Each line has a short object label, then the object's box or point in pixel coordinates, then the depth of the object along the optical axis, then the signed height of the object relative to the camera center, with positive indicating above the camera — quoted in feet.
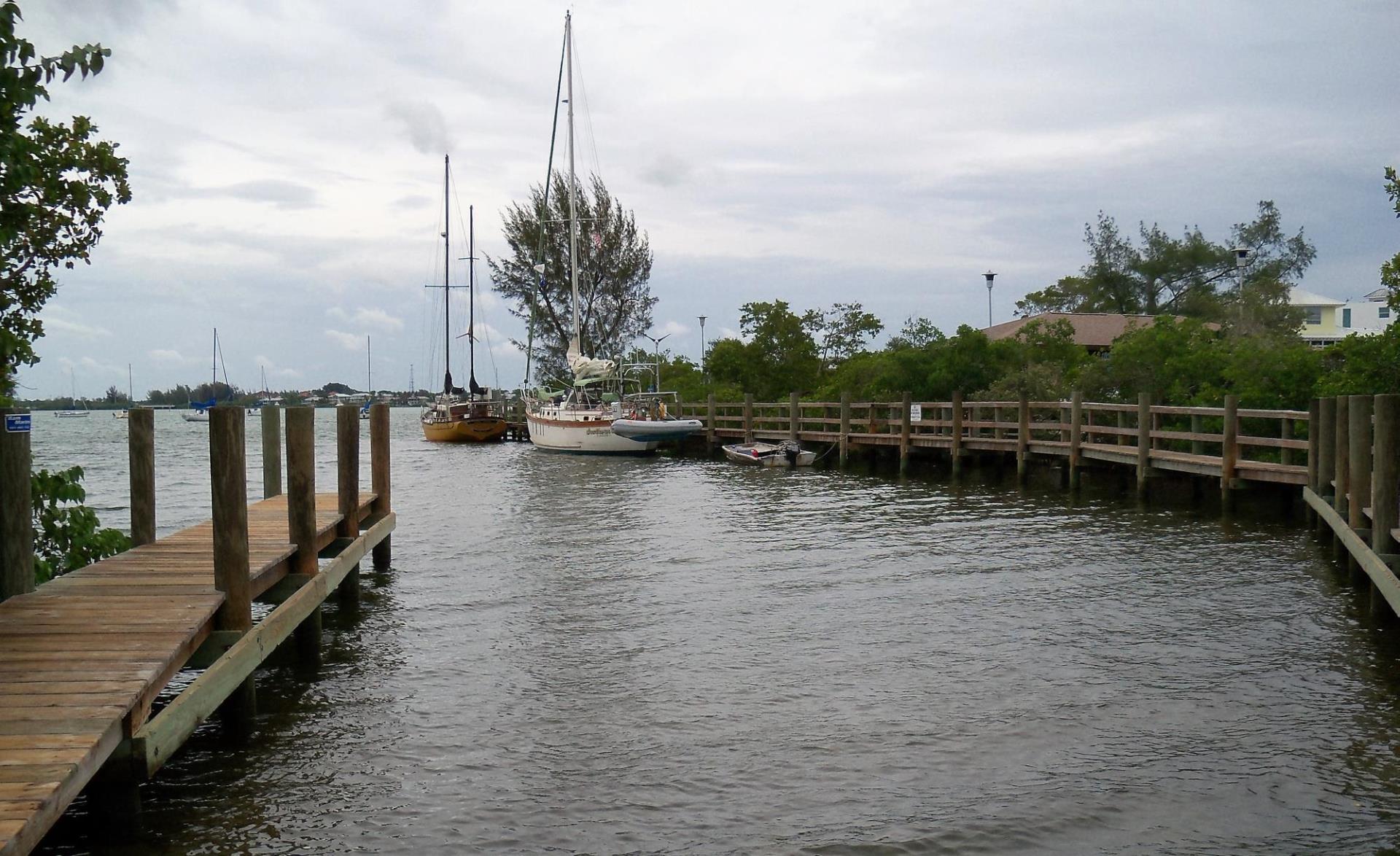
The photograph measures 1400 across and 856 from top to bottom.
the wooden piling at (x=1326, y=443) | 44.50 -2.32
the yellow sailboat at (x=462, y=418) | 176.04 -3.66
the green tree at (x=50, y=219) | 28.73 +4.76
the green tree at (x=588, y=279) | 197.16 +20.01
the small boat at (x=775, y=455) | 103.45 -5.86
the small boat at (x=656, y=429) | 122.21 -3.94
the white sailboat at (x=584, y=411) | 131.23 -2.12
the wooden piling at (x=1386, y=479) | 30.01 -2.55
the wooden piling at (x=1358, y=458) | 33.63 -2.19
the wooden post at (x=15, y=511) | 22.95 -2.26
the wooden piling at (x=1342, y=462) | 39.52 -2.67
